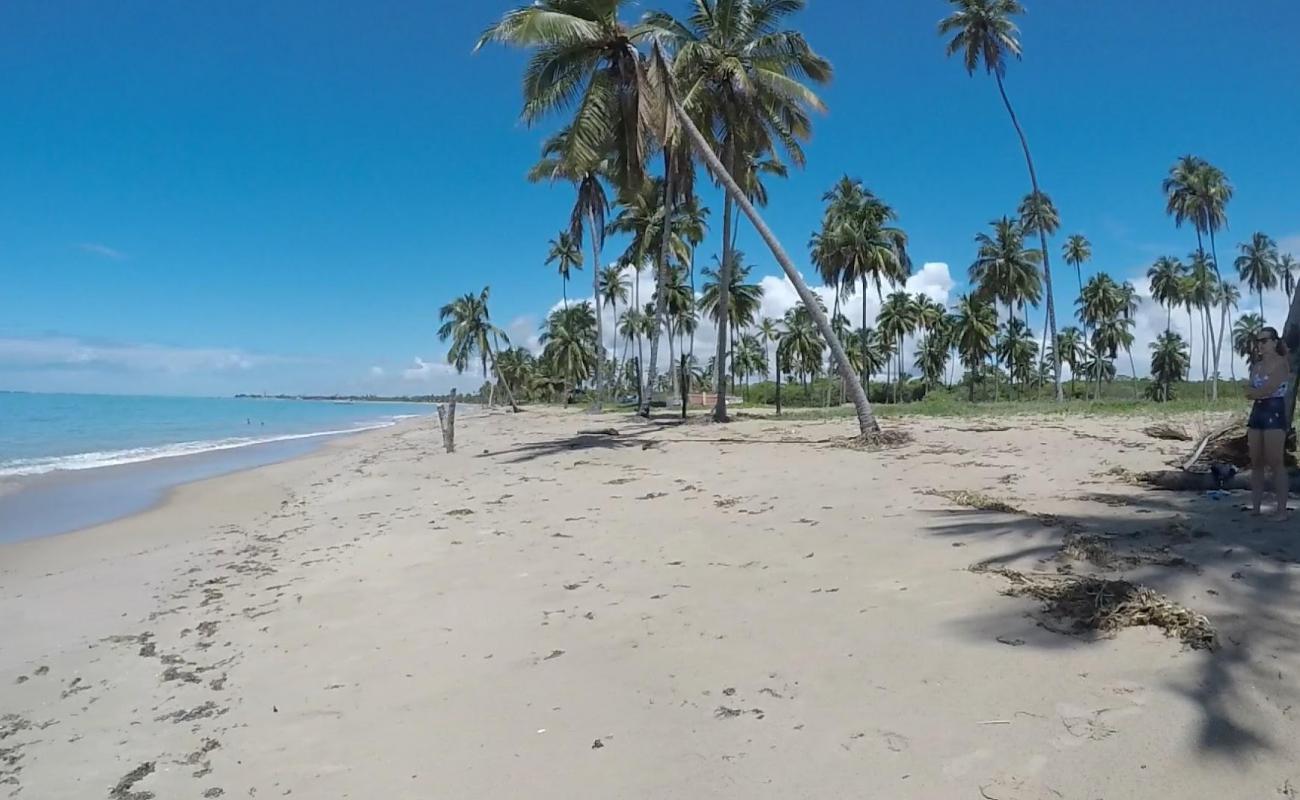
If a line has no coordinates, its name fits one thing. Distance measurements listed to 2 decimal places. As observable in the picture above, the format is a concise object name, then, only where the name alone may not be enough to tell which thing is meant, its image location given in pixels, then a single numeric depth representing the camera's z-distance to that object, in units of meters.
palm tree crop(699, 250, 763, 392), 37.09
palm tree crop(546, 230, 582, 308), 55.47
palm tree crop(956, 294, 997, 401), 55.22
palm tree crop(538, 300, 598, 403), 67.38
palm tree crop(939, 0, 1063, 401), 31.11
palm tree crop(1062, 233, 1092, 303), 60.00
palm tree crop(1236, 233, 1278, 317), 58.25
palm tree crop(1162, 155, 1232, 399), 44.56
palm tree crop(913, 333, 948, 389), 72.12
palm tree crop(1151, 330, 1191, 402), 70.56
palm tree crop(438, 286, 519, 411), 60.03
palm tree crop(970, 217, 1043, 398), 47.59
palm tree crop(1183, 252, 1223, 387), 51.03
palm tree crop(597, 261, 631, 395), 58.44
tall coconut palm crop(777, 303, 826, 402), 57.59
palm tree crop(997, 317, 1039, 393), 65.44
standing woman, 5.62
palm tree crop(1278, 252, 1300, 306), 56.33
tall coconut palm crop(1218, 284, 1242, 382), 56.00
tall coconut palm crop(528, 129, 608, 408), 29.28
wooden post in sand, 19.98
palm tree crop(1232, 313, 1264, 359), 69.25
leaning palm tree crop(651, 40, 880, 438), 14.89
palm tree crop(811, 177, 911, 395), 38.97
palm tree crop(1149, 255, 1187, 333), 61.38
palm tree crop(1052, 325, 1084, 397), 75.00
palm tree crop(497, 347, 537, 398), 84.50
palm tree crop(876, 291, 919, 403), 58.71
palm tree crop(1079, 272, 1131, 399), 61.06
